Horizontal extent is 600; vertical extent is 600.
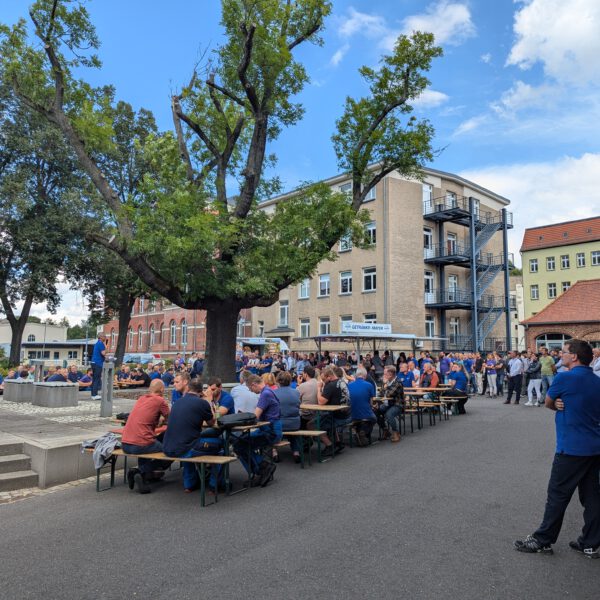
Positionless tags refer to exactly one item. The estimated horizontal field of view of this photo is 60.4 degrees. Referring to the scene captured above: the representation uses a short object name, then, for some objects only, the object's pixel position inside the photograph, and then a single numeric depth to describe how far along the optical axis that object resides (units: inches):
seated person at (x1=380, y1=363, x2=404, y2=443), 439.2
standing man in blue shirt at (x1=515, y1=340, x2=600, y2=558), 182.2
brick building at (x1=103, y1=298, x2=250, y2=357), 1959.9
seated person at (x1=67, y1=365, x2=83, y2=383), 767.1
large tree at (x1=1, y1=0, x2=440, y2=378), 560.1
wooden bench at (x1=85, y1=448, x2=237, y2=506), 252.8
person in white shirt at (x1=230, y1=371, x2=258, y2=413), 322.3
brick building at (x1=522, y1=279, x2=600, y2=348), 1353.3
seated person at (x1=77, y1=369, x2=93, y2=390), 765.9
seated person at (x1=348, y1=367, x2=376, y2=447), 412.5
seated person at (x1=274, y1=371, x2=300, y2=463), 349.4
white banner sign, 850.8
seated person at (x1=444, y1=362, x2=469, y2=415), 616.9
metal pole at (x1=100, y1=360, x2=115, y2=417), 472.4
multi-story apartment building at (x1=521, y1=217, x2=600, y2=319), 2127.2
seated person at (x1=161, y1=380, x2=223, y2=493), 274.1
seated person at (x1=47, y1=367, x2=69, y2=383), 616.7
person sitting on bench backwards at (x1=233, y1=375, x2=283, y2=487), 295.1
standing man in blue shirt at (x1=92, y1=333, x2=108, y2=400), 581.0
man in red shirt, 288.2
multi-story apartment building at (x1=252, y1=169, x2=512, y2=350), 1387.8
